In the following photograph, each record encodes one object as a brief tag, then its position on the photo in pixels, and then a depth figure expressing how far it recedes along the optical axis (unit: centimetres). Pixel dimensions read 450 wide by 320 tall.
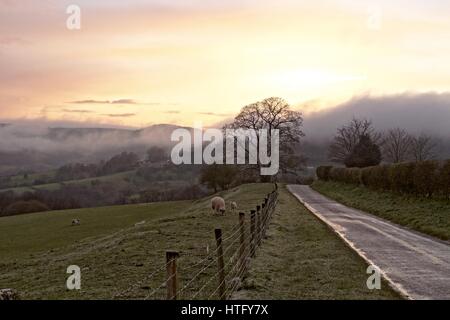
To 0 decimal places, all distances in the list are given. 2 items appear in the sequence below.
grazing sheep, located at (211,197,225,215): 3794
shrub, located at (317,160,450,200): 3582
